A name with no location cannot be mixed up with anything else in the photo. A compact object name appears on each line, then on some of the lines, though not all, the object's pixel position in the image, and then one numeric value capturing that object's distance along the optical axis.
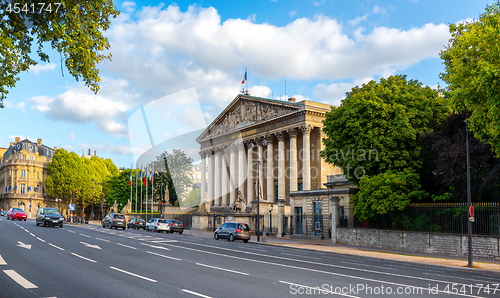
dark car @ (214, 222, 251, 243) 34.19
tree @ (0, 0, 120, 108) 10.54
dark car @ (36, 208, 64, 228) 41.94
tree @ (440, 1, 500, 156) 17.34
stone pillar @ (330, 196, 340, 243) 34.22
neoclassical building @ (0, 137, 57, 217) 105.06
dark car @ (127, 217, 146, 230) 53.52
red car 58.69
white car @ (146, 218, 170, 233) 46.88
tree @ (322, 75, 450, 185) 30.39
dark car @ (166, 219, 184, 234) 46.19
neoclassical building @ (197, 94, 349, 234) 53.56
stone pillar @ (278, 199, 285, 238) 40.09
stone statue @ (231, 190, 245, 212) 47.12
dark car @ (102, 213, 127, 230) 48.91
